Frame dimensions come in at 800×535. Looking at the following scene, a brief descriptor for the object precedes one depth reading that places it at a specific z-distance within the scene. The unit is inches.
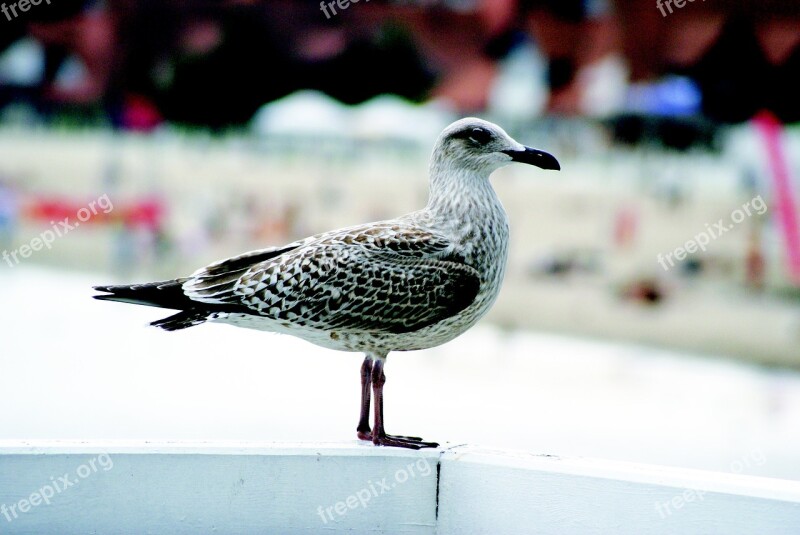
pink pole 1203.9
